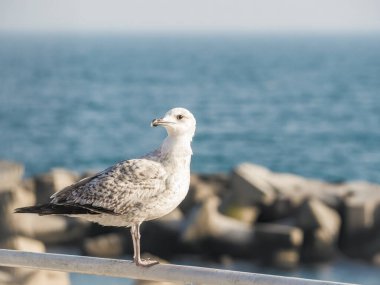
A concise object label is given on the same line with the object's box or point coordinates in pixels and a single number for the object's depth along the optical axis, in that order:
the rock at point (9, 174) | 21.29
